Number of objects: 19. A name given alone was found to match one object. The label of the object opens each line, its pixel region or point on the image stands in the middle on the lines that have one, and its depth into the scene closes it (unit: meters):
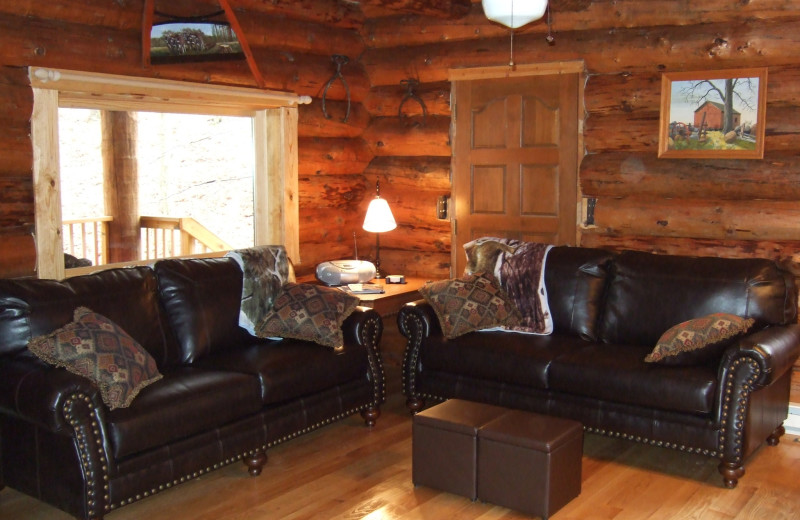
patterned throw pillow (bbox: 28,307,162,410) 3.39
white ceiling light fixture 4.11
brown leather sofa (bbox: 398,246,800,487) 3.81
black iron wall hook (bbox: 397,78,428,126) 6.08
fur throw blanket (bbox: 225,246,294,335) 4.50
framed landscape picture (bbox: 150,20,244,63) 4.66
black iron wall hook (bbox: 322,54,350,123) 5.94
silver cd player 5.48
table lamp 5.86
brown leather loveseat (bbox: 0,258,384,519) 3.27
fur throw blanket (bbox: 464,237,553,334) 4.77
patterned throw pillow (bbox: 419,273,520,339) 4.67
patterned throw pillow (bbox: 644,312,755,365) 3.95
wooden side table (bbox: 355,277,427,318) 5.18
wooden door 5.47
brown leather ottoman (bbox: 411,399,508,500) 3.58
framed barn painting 4.71
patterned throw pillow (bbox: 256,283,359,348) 4.41
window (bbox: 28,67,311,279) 4.20
